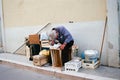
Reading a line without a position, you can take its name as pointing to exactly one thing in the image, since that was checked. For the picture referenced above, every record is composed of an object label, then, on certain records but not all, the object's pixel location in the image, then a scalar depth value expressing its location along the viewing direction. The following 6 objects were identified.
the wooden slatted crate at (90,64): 5.57
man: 5.87
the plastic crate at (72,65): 5.46
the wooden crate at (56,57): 5.88
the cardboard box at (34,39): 6.78
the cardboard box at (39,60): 6.11
